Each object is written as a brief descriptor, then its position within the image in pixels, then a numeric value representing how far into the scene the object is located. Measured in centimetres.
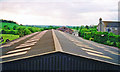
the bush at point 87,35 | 4685
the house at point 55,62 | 974
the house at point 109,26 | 5891
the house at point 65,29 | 7948
